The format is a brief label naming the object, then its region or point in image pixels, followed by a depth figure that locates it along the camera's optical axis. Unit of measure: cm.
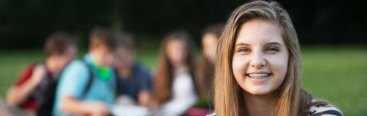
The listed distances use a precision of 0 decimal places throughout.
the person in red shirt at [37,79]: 1028
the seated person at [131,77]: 1138
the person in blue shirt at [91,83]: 957
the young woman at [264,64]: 326
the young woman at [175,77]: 1066
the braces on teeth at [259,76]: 326
